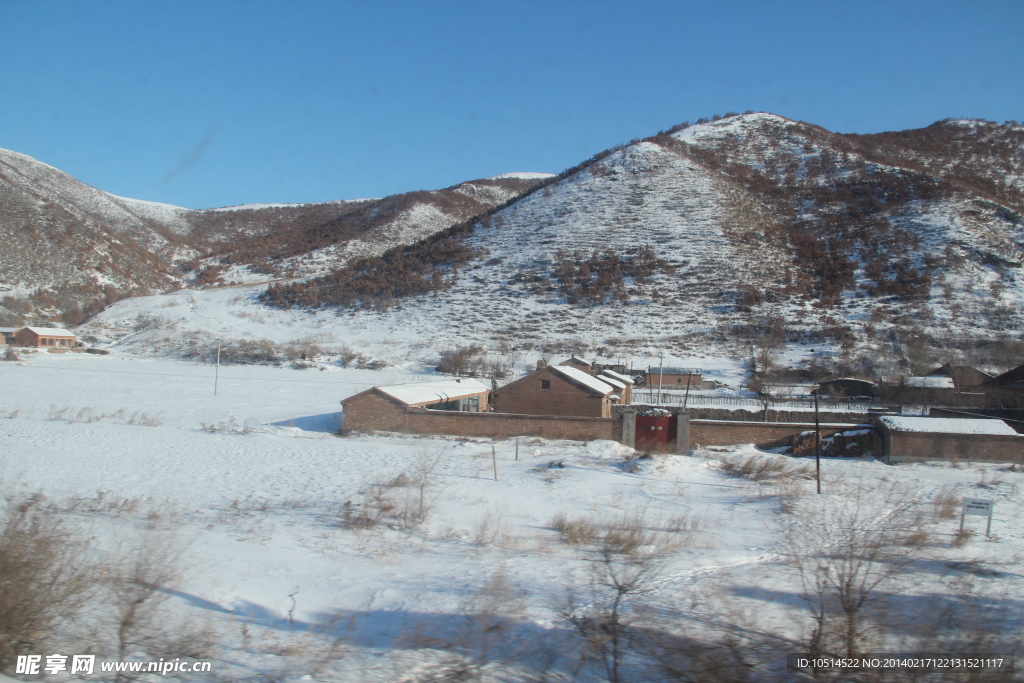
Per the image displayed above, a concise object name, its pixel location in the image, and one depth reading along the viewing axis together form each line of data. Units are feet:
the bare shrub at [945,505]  43.19
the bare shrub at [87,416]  79.51
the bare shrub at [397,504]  38.91
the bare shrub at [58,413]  79.80
